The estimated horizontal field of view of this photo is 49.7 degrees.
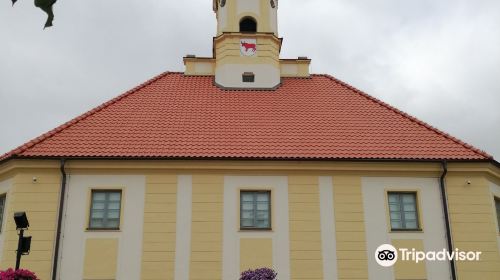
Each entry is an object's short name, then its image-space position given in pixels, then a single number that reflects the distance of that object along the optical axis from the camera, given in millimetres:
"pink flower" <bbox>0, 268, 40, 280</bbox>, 9953
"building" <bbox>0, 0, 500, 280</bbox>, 14812
